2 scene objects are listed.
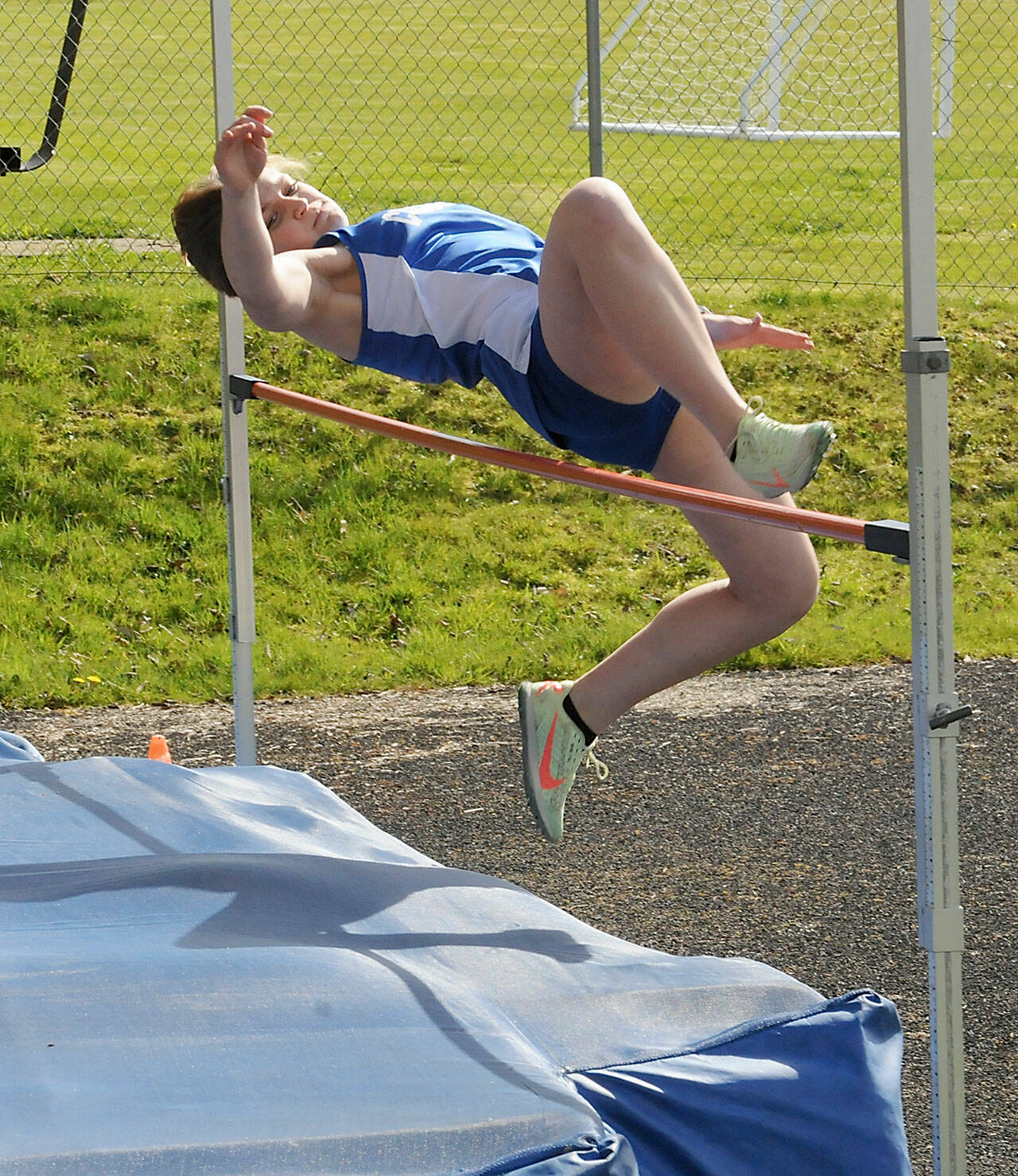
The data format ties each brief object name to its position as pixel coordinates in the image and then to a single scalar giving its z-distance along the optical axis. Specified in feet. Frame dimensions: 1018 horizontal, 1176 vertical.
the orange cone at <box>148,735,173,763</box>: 24.21
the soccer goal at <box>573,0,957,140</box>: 74.59
